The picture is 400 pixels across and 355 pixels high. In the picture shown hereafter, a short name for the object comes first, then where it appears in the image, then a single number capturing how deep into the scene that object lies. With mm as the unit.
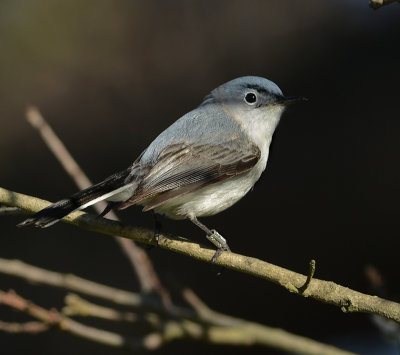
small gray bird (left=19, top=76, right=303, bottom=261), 6055
